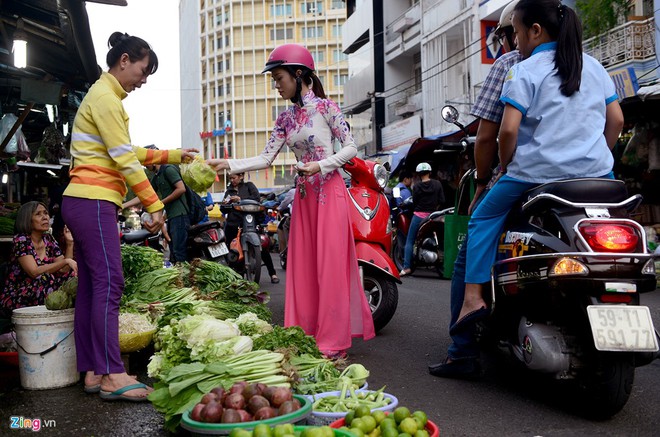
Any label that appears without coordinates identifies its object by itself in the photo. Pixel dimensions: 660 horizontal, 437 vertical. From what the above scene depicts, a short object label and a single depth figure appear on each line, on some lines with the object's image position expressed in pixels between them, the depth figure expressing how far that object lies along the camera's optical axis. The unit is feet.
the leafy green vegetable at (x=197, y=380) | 10.13
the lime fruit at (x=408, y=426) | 8.19
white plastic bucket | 13.96
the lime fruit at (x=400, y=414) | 8.51
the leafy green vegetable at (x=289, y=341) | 12.34
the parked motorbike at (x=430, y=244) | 35.60
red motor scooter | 19.20
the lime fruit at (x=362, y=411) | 8.80
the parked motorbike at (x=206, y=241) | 29.48
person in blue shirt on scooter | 11.60
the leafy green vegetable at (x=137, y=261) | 20.61
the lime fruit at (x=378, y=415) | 8.64
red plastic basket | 8.50
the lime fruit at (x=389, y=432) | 8.14
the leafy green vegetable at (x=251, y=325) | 14.34
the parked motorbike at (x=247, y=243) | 31.80
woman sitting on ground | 17.75
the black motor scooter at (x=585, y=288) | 10.25
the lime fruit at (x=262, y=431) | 7.44
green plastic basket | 8.14
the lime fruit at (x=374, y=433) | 8.45
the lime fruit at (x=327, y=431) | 7.54
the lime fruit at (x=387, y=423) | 8.34
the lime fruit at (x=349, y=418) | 8.80
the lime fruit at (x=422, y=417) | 8.48
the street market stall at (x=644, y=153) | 34.27
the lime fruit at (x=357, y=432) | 8.07
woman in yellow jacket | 12.85
